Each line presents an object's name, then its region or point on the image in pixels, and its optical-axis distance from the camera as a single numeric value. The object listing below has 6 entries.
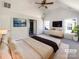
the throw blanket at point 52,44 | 1.48
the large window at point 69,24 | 4.30
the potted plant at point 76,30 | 3.62
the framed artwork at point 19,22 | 3.81
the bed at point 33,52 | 0.71
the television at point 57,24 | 4.78
